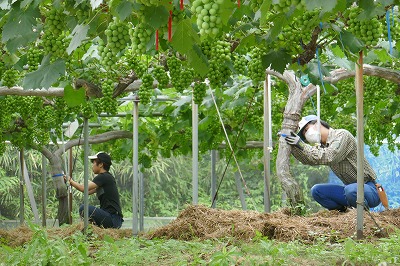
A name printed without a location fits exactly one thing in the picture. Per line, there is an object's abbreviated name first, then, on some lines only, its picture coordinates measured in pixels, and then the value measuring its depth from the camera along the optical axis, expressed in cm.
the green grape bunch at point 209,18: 363
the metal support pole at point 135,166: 1254
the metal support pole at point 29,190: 1844
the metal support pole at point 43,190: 1727
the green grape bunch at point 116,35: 500
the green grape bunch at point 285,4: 361
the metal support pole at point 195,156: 1142
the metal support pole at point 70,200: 1546
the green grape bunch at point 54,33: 568
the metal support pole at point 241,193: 1882
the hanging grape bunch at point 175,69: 898
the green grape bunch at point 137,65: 969
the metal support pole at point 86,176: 1114
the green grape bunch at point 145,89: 989
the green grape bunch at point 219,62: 805
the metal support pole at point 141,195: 1879
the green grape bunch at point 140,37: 486
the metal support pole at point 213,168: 1717
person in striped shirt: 1031
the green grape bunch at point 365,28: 575
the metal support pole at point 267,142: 1041
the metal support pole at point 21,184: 1793
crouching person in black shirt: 1432
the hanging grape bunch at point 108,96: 1080
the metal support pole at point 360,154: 831
